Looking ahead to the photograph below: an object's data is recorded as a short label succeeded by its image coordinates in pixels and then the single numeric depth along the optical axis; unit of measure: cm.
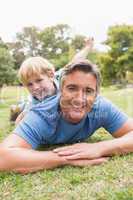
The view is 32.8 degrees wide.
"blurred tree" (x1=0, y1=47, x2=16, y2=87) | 1471
